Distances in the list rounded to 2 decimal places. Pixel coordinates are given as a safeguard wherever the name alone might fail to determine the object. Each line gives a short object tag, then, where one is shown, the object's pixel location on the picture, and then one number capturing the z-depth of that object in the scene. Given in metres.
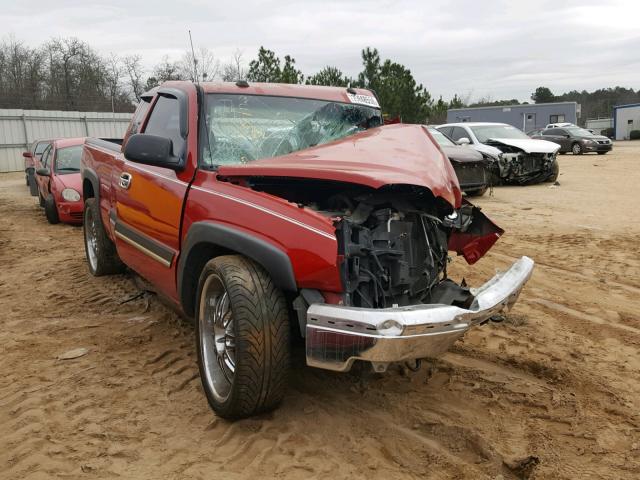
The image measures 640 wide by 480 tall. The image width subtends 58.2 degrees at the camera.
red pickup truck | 2.80
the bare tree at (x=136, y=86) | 40.08
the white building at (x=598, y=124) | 59.09
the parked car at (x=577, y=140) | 27.70
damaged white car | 13.83
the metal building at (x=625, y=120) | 50.08
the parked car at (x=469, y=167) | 11.68
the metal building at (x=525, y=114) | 49.69
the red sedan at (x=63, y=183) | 9.93
